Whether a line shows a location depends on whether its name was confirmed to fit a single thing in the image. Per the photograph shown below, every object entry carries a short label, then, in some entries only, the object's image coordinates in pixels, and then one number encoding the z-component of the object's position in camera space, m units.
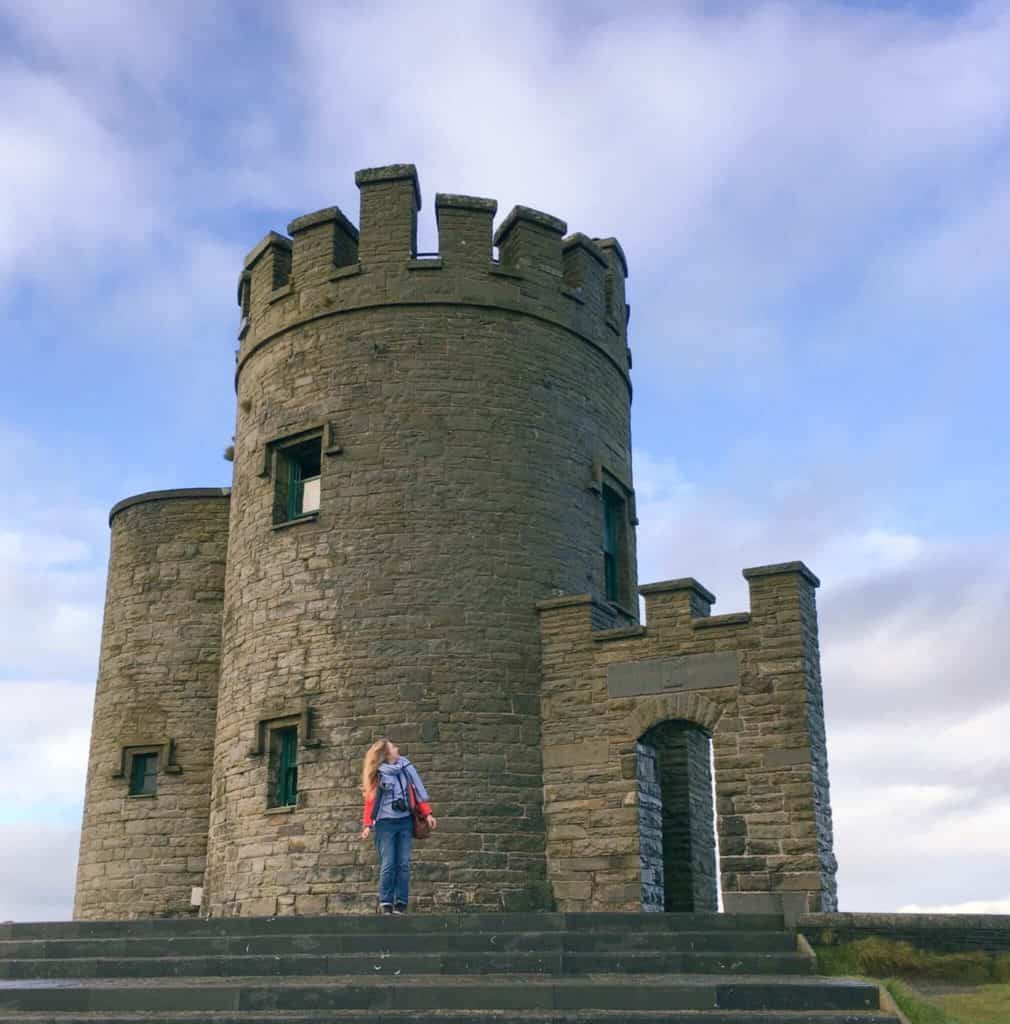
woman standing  10.99
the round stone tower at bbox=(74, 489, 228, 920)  16.78
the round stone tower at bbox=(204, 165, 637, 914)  13.93
